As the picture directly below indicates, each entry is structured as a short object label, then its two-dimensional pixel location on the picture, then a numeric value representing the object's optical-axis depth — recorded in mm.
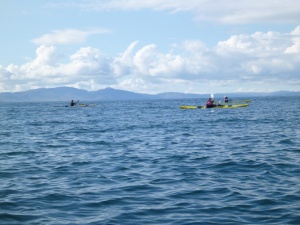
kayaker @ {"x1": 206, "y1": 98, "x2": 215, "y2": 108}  69625
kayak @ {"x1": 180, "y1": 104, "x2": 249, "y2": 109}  72075
